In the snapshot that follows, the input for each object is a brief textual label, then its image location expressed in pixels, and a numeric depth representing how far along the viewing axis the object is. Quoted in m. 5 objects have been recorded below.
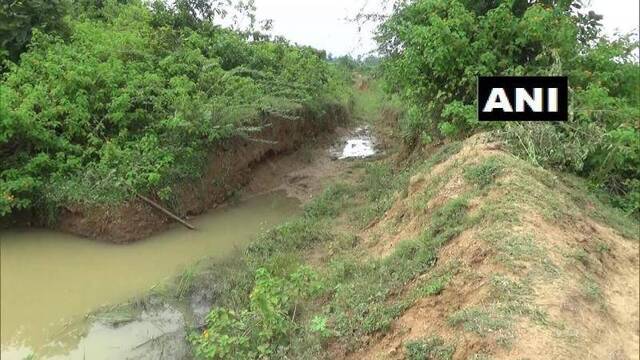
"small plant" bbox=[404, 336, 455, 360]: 3.61
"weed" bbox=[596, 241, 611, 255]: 4.38
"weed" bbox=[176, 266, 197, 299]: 6.12
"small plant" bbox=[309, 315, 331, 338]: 4.38
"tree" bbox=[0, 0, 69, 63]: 8.72
